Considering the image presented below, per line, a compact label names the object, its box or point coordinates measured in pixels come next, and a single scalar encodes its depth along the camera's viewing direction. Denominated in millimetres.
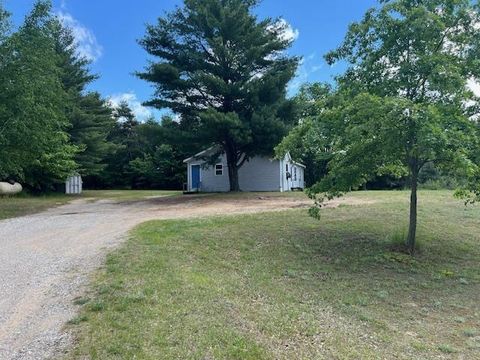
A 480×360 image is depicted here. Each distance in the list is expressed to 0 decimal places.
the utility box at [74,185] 29708
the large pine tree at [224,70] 19484
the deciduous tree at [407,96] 7141
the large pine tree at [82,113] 28047
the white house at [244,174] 25266
